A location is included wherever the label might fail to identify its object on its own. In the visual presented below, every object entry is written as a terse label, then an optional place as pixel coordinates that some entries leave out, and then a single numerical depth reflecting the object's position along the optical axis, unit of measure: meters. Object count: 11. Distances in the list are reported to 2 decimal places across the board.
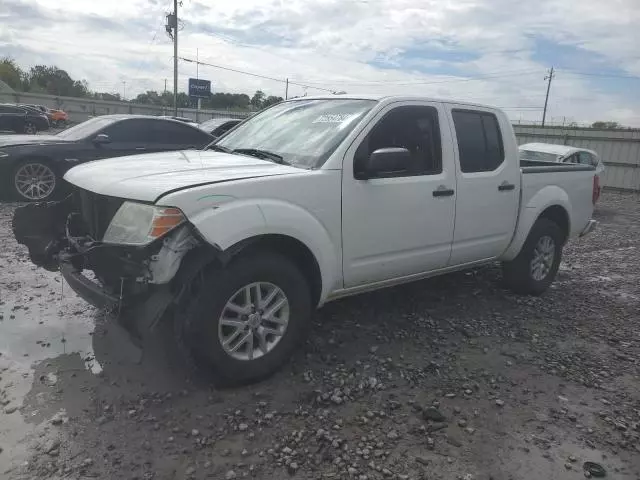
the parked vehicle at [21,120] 23.83
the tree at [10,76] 63.34
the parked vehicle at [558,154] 12.93
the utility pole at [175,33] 32.78
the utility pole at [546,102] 60.92
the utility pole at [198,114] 39.53
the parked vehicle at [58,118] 32.26
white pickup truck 3.09
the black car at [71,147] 8.41
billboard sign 41.92
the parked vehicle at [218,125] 12.91
